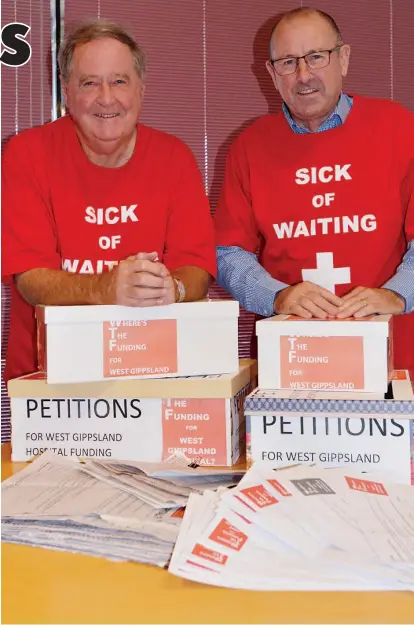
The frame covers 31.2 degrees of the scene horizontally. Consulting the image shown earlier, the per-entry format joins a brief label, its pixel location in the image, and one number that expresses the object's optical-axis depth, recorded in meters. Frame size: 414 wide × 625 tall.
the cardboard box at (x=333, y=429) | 1.20
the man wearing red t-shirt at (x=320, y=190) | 1.79
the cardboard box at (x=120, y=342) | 1.33
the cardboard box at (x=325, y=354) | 1.27
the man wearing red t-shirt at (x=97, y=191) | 1.65
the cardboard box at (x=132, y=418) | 1.31
